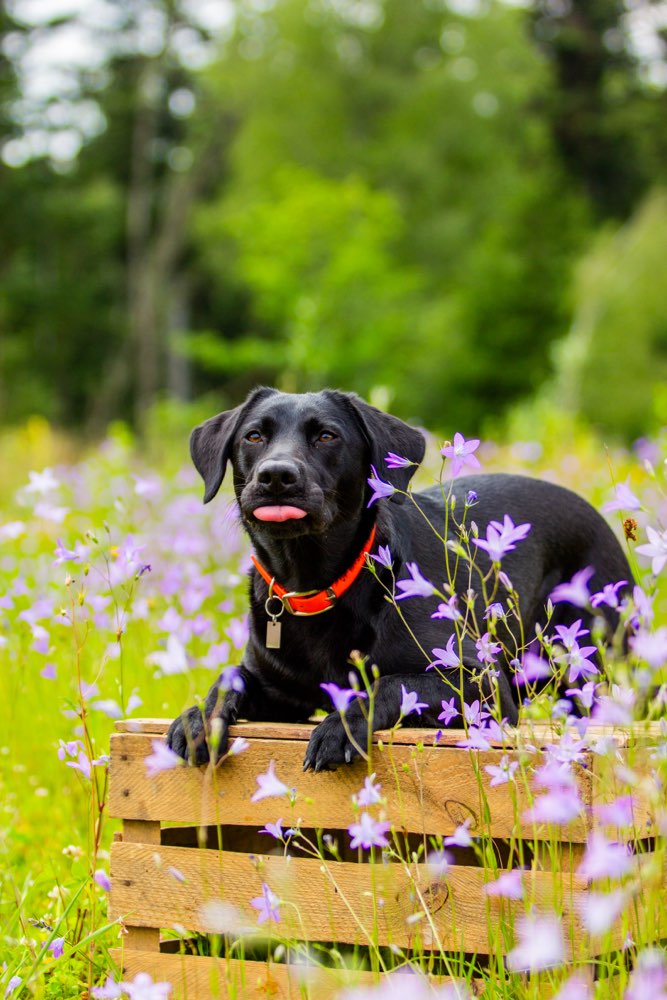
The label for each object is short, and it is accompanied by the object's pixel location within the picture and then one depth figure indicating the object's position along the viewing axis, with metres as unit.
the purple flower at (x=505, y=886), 2.23
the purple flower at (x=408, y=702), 2.67
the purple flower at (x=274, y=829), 2.70
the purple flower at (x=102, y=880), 2.92
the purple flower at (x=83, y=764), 2.85
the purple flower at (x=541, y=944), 1.75
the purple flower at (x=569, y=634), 2.71
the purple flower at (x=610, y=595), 2.71
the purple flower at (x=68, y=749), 2.88
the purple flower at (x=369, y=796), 2.62
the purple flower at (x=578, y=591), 2.48
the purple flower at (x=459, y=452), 2.77
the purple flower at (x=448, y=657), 2.73
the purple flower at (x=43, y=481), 3.21
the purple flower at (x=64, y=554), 2.87
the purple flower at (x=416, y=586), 2.64
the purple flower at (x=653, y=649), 2.15
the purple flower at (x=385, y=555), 2.77
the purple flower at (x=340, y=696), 2.58
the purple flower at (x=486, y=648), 2.72
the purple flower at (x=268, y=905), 2.64
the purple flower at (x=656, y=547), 2.64
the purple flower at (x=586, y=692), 2.70
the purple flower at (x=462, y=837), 2.59
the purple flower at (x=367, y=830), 2.60
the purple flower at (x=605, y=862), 1.91
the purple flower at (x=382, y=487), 2.79
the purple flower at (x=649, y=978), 1.87
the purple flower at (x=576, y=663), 2.64
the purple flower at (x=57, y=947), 2.80
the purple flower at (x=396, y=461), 2.80
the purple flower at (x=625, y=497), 2.64
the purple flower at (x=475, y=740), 2.66
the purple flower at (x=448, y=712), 2.78
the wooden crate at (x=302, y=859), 2.82
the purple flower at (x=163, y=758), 2.60
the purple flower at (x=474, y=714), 2.73
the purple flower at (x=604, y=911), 1.83
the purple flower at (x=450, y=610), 2.65
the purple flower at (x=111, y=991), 2.70
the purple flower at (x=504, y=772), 2.66
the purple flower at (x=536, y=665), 2.54
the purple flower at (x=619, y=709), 2.25
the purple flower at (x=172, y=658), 2.58
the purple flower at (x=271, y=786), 2.60
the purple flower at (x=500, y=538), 2.65
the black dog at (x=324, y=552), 3.00
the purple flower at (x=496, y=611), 2.71
